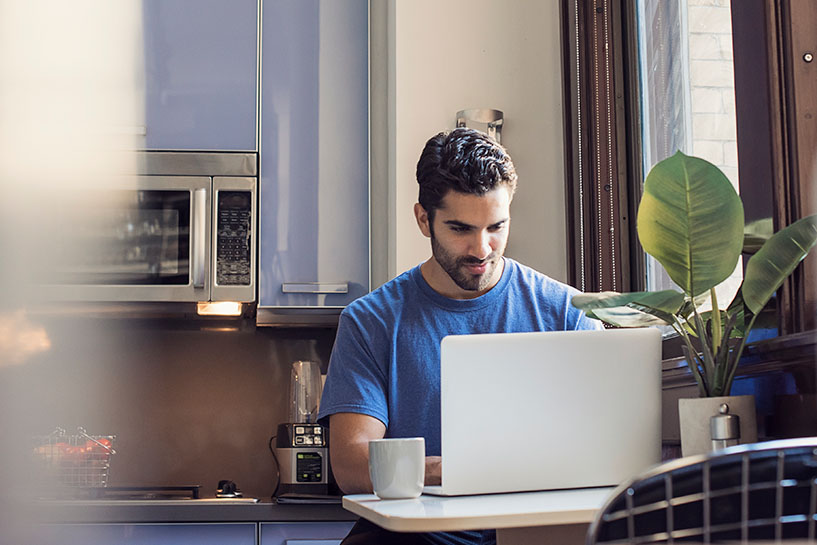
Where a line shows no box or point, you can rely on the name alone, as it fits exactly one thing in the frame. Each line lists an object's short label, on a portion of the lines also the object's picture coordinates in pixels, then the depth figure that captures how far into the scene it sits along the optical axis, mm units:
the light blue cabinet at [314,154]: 2666
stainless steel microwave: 2568
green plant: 1208
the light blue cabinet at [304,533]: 2271
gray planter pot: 1213
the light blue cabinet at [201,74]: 2682
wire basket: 2434
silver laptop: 1219
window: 1393
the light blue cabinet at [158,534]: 2213
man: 1708
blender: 2395
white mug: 1229
